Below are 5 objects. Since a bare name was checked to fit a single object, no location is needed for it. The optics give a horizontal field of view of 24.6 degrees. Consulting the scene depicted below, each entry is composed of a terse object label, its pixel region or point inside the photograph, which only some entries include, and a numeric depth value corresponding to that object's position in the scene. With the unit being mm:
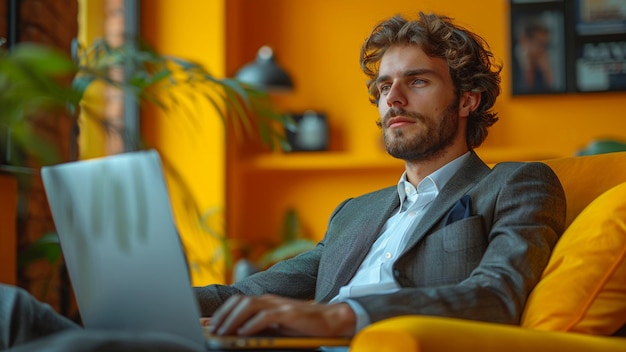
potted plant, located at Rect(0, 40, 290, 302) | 1699
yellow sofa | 1812
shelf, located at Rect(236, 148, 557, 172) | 5043
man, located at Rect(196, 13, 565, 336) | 1967
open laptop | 1790
